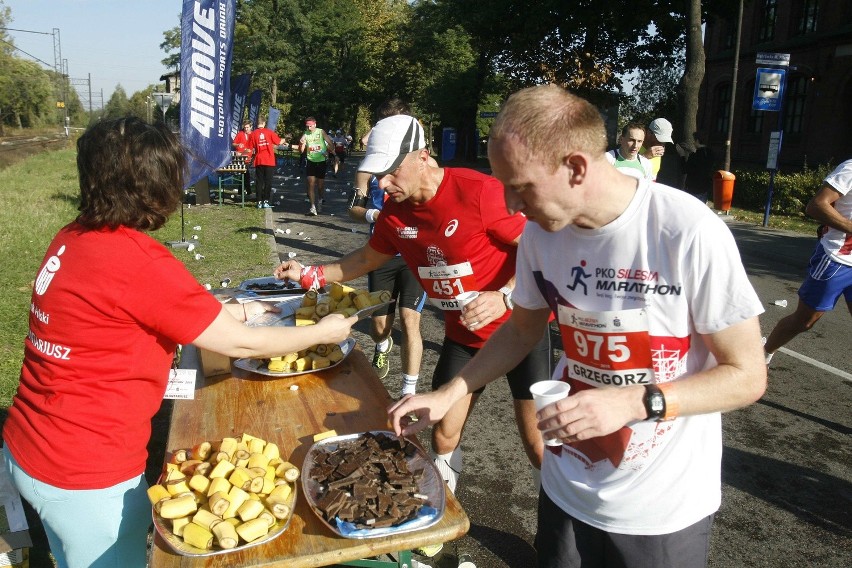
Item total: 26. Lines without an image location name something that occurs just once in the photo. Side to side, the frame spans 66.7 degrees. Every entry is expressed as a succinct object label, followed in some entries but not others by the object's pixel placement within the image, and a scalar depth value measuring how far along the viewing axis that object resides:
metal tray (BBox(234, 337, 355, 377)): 3.11
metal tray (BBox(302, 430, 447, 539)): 1.90
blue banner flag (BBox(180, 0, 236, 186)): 8.46
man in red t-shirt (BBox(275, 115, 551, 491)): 3.16
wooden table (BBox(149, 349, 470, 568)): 1.85
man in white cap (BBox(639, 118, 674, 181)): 7.92
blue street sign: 13.99
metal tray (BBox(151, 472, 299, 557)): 1.79
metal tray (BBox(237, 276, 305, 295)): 4.02
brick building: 23.28
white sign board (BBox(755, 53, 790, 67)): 13.27
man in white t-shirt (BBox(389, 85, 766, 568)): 1.58
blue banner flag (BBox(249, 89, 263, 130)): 21.64
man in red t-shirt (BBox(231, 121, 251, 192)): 17.70
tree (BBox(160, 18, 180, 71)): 60.83
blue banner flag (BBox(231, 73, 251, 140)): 17.06
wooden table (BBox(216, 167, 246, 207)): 16.49
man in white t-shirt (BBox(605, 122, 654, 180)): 6.94
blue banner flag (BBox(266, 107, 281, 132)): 22.70
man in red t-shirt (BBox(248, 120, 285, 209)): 15.32
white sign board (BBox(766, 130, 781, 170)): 14.24
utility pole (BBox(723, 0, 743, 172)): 17.91
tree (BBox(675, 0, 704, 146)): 16.63
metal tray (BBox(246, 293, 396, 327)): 3.33
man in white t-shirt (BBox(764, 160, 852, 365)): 4.66
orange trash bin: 16.16
